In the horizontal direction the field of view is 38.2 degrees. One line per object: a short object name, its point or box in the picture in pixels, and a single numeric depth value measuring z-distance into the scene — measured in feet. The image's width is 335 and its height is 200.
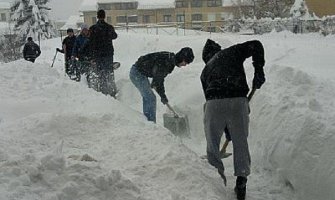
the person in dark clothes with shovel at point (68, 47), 38.29
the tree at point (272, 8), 118.01
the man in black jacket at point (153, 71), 21.11
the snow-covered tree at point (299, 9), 100.73
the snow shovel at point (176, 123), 26.76
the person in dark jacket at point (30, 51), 50.60
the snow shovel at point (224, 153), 20.68
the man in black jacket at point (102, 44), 29.14
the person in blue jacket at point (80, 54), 32.12
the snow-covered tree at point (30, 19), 136.98
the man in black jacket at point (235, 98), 15.92
